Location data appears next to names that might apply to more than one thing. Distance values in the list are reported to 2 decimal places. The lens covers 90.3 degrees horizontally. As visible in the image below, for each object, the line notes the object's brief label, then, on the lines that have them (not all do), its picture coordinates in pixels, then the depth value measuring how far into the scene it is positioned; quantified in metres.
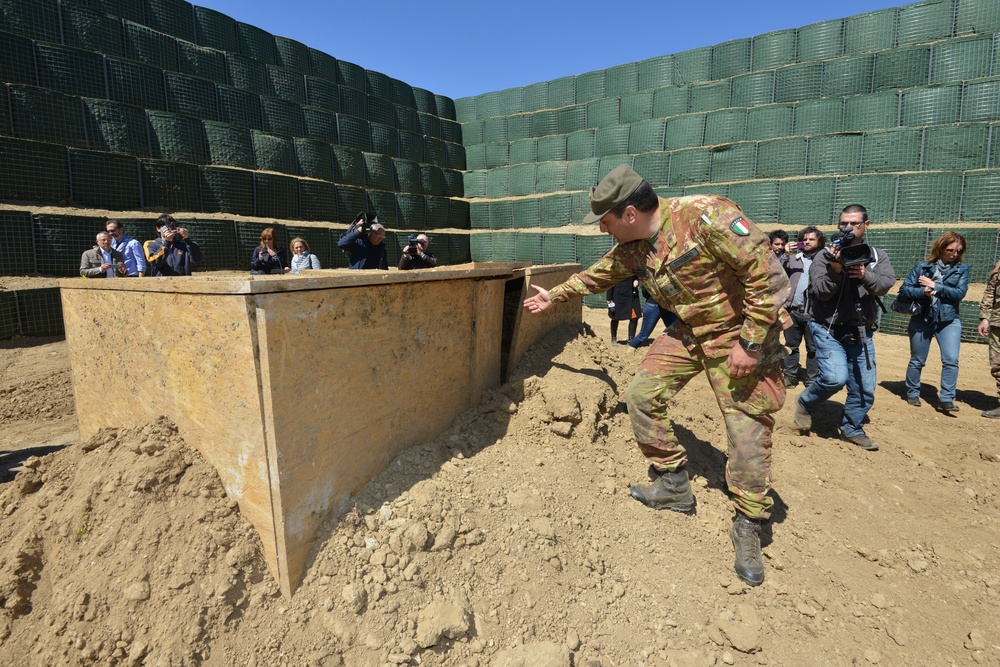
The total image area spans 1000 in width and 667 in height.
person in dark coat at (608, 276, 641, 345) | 6.38
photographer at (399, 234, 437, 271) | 5.09
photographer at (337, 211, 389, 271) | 5.29
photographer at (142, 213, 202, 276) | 5.37
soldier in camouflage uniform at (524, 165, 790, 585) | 2.29
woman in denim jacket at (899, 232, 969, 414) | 4.56
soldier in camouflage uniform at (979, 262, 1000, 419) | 4.57
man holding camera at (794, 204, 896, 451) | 3.59
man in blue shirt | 5.49
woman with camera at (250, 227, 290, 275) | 5.51
